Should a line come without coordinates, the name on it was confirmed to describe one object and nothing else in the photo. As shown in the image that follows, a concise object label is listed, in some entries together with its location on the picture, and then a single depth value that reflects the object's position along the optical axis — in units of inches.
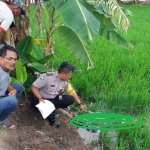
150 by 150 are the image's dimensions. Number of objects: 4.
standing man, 116.0
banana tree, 108.7
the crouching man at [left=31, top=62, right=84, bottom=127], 125.6
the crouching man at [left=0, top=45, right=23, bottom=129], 110.0
